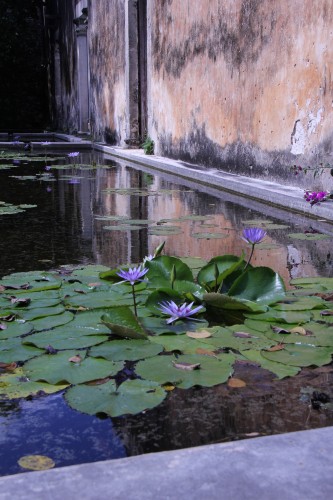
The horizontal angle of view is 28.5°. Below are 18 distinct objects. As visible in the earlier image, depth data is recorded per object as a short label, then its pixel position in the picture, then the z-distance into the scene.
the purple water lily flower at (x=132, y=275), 1.75
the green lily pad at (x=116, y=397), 1.31
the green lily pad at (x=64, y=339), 1.68
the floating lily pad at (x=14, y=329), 1.75
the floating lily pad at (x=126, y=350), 1.59
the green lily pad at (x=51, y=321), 1.82
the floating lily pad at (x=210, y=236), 3.26
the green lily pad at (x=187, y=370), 1.44
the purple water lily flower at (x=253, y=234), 1.98
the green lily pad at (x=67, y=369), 1.47
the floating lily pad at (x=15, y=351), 1.58
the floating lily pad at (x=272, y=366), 1.49
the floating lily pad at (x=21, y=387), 1.39
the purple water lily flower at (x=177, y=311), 1.76
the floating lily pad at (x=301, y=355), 1.55
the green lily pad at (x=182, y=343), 1.64
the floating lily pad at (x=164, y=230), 3.38
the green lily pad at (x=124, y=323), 1.71
